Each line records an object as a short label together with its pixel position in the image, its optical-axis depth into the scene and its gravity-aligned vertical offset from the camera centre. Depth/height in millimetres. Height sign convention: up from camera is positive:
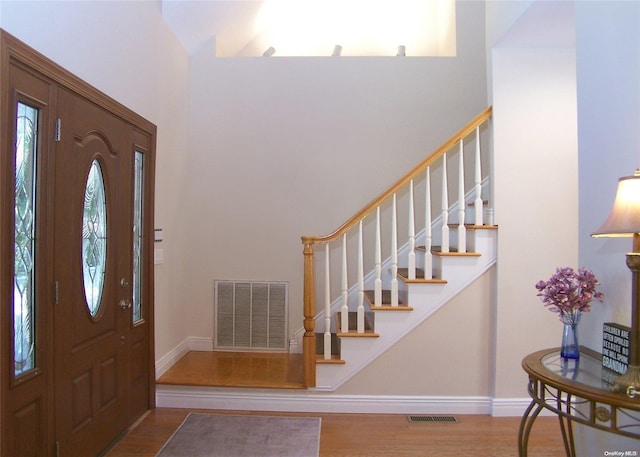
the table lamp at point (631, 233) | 1585 -8
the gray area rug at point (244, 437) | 2766 -1374
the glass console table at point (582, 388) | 1543 -580
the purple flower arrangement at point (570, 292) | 1920 -267
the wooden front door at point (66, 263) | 1908 -161
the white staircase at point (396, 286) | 3326 -413
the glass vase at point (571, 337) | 1973 -478
